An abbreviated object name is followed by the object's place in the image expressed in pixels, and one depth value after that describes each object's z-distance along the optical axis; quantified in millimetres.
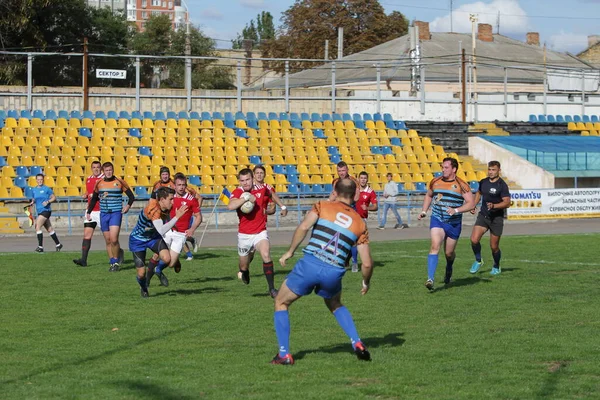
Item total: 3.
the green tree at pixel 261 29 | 142875
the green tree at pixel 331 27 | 86188
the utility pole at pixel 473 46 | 46094
